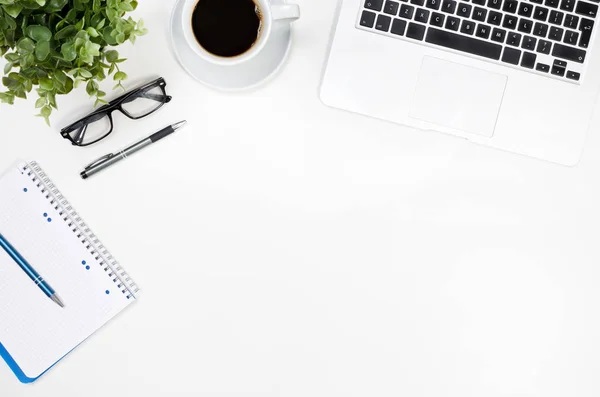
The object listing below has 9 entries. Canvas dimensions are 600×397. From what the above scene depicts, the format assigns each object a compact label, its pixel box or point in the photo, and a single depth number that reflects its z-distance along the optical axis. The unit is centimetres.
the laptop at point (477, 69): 89
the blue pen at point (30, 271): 95
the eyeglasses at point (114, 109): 92
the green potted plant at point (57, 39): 69
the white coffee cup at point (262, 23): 80
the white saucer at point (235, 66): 88
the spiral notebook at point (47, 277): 95
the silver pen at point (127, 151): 93
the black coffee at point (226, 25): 84
